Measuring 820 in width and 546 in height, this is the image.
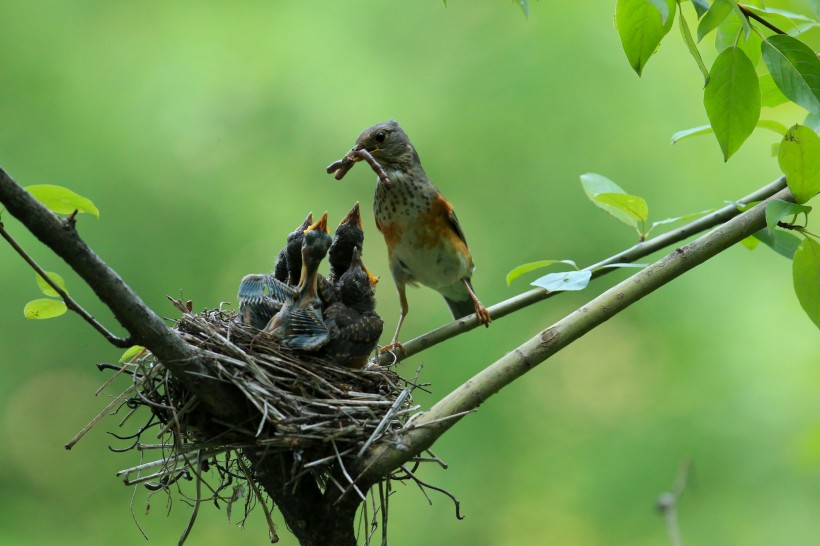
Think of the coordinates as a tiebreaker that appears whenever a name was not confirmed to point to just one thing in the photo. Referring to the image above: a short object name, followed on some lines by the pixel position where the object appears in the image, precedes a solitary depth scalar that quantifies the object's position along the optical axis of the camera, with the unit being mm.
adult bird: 7090
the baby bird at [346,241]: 6152
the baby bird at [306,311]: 5141
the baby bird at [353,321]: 5297
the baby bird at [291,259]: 6090
